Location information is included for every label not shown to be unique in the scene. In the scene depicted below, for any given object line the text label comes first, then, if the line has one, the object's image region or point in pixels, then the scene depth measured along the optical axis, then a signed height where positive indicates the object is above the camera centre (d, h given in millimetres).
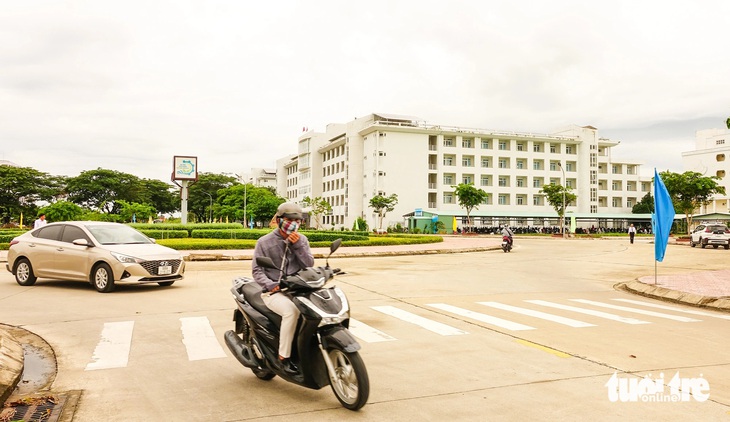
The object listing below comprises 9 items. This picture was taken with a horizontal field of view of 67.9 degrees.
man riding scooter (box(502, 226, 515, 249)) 30547 -609
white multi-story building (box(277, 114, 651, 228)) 74312 +7645
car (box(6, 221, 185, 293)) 11633 -715
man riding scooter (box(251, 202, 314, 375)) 4906 -276
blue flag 12883 +262
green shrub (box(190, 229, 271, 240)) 35062 -659
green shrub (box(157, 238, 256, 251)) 26703 -1028
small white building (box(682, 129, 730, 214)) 83500 +10300
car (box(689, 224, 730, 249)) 34597 -860
